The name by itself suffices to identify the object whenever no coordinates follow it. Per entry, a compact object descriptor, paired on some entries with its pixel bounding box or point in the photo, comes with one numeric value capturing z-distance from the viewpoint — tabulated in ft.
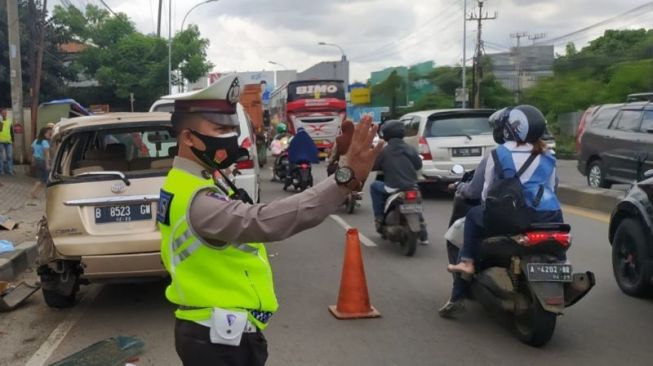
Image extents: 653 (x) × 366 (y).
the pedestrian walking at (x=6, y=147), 64.69
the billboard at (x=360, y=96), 179.52
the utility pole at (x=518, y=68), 131.42
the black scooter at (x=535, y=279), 15.79
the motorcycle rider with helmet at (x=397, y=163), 28.30
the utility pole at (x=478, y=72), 133.52
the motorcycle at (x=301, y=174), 49.01
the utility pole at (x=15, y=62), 60.44
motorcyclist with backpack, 16.31
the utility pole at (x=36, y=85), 67.92
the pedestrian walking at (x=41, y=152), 53.20
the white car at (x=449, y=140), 43.52
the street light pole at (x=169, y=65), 128.76
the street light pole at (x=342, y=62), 262.71
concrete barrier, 39.17
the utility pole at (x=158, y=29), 146.82
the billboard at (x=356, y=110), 166.26
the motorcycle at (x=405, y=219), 27.43
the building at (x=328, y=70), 282.15
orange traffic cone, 19.65
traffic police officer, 7.38
